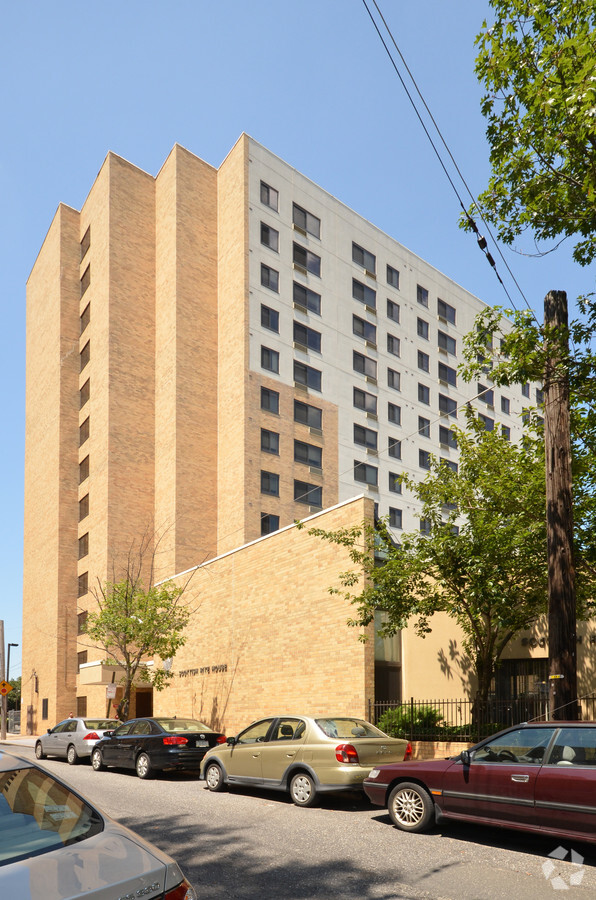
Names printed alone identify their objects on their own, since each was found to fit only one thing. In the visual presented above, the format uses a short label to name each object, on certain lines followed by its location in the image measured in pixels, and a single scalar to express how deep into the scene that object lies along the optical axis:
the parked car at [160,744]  16.50
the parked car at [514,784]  8.09
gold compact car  11.70
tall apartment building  41.03
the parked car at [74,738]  21.58
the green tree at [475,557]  15.67
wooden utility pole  10.72
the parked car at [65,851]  3.49
